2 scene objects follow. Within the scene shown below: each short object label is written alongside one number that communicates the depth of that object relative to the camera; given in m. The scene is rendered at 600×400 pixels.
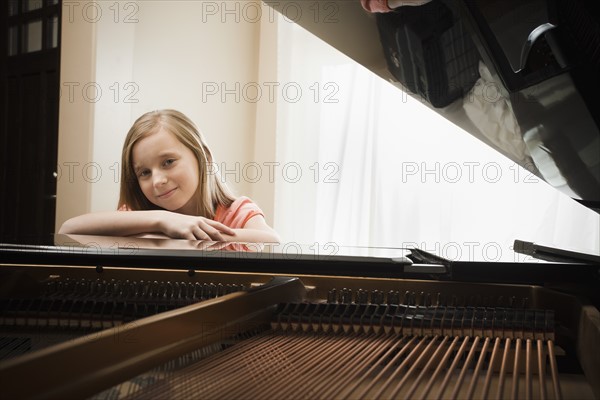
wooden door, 3.78
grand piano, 0.80
